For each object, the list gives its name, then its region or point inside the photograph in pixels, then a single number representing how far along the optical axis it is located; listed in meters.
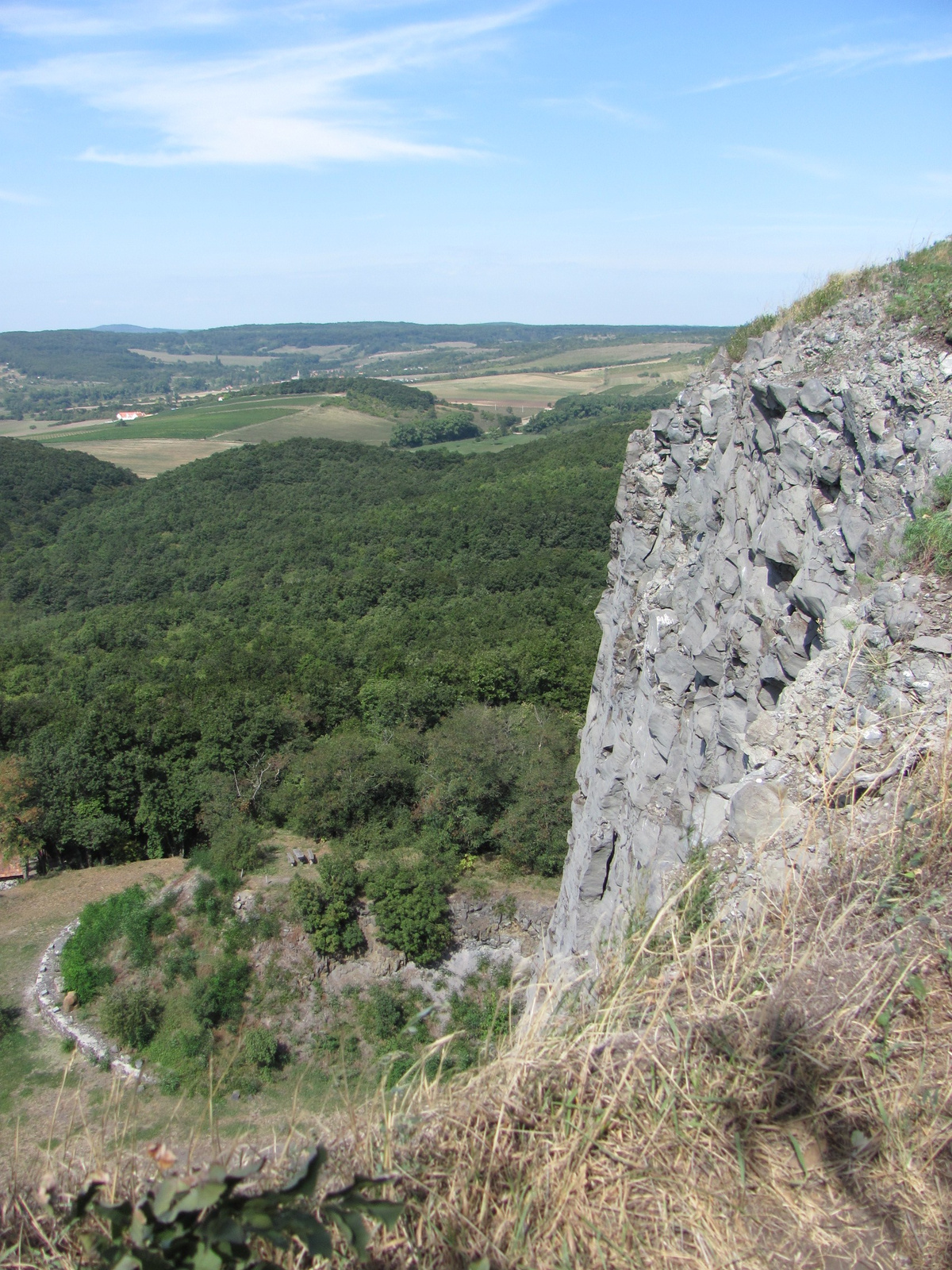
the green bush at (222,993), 22.05
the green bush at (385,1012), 22.14
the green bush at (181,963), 22.91
